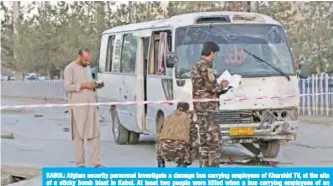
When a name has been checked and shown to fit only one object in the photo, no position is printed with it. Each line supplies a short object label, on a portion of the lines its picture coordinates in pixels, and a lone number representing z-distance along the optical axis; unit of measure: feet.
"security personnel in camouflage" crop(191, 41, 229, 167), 30.55
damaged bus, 39.58
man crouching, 31.91
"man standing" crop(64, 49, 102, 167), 34.88
